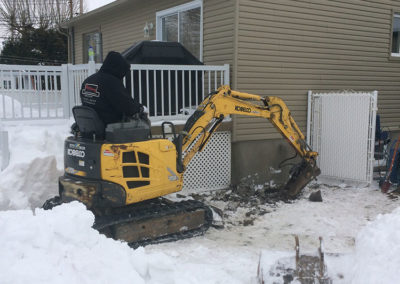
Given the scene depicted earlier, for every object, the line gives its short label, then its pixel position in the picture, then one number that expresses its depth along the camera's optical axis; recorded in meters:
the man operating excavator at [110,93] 5.10
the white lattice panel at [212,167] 7.91
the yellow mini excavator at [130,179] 5.04
